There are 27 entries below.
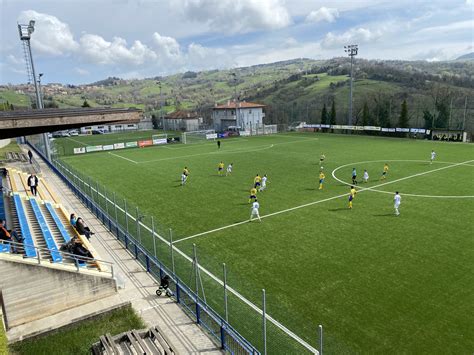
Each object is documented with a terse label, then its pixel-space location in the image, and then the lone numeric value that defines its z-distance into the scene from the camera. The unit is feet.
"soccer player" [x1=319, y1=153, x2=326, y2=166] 129.05
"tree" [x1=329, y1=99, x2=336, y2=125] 247.79
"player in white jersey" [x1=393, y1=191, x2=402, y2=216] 69.62
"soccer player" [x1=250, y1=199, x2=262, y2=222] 68.54
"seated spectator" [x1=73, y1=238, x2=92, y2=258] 46.83
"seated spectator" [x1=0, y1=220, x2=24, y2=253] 45.71
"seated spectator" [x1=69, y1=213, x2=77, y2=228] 60.66
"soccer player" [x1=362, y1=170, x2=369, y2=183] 98.13
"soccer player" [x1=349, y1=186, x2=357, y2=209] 74.46
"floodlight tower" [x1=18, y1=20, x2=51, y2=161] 114.49
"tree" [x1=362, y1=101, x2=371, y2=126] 229.86
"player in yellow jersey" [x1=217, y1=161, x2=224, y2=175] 113.88
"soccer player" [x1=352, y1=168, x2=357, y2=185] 96.01
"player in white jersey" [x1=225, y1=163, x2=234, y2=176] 113.91
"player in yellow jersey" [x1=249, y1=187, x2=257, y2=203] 78.90
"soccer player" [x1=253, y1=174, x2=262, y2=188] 92.95
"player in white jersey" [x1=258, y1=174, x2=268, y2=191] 92.12
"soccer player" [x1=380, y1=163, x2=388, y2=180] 103.14
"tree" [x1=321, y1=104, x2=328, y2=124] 253.65
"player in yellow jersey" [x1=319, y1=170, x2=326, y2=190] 93.59
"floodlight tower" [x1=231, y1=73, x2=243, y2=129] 265.13
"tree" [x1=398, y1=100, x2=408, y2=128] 212.02
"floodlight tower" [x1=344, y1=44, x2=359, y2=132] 240.28
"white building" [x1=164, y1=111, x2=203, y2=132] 312.11
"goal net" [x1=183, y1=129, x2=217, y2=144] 222.89
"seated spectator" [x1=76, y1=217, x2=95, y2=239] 56.54
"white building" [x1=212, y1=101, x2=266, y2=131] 270.05
